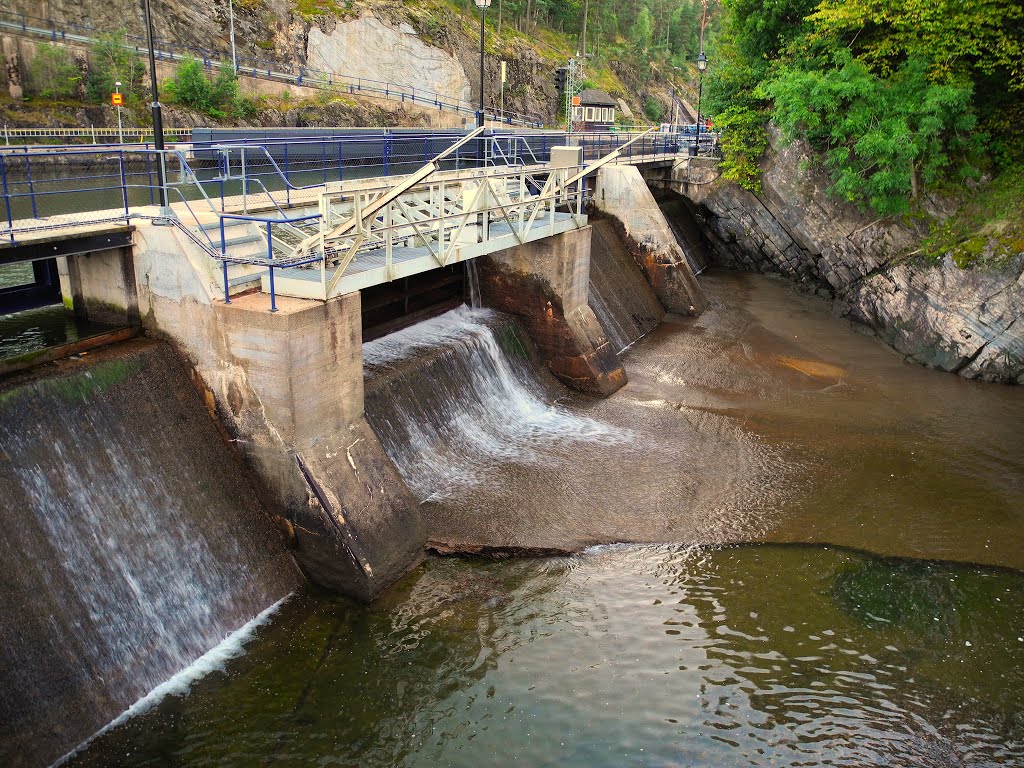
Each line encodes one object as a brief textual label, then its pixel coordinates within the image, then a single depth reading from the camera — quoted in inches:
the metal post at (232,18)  1701.3
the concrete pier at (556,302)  762.8
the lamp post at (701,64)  1358.3
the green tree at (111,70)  1512.1
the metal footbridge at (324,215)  448.8
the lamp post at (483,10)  916.2
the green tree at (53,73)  1467.8
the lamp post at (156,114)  505.8
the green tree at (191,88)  1491.1
